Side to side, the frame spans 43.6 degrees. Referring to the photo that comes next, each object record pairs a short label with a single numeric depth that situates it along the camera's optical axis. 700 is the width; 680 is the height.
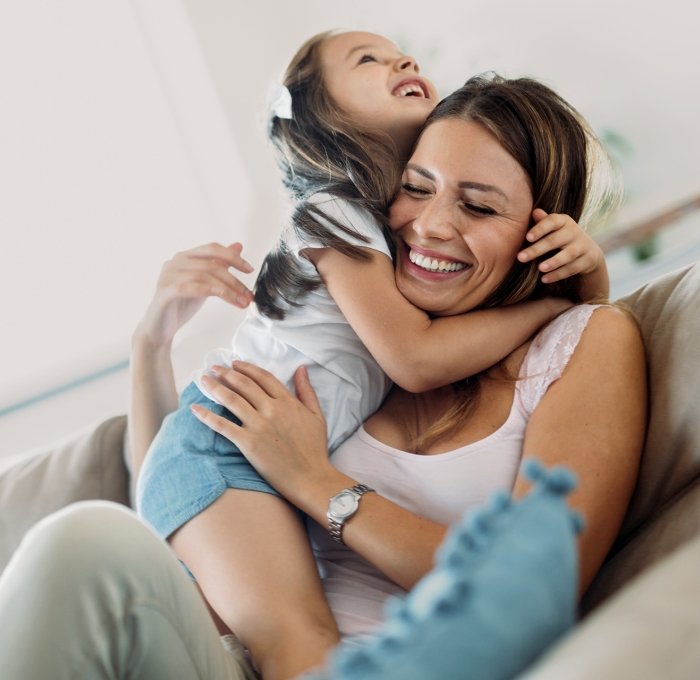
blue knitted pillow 0.48
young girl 1.09
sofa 0.50
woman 0.79
